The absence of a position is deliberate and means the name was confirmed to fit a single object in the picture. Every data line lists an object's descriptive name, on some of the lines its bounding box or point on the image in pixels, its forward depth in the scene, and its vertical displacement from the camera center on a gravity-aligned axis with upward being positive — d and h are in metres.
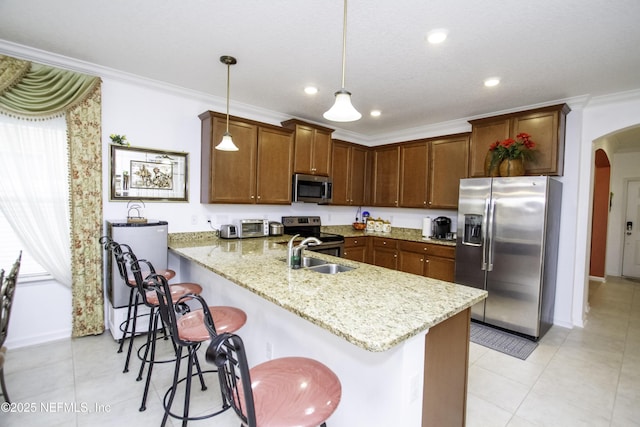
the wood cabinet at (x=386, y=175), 4.80 +0.55
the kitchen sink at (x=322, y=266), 2.29 -0.48
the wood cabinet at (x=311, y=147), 4.08 +0.83
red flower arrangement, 3.26 +0.71
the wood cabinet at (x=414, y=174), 4.42 +0.54
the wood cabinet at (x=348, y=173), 4.71 +0.56
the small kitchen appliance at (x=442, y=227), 4.27 -0.26
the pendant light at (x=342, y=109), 1.67 +0.55
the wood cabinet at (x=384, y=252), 4.39 -0.69
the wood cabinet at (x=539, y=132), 3.25 +0.94
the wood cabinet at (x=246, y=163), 3.40 +0.50
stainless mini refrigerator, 2.70 -0.51
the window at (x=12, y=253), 2.58 -0.51
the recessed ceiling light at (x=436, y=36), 2.10 +1.26
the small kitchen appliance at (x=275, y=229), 4.00 -0.34
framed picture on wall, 3.02 +0.28
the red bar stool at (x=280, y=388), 0.83 -0.71
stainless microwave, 4.08 +0.24
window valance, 2.42 +0.94
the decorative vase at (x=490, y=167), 3.44 +0.52
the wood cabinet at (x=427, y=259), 3.77 -0.69
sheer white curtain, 2.53 +0.08
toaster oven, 3.60 -0.32
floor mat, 2.85 -1.35
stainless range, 3.95 -0.41
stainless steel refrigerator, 3.05 -0.40
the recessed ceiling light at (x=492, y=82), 2.84 +1.28
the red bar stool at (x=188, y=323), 1.48 -0.71
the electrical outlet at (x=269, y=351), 1.98 -1.00
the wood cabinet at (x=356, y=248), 4.39 -0.64
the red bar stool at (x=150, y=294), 1.92 -0.73
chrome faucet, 2.14 -0.37
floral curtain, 2.54 +0.39
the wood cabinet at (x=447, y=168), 4.02 +0.59
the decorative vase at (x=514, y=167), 3.26 +0.49
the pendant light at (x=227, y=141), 2.62 +0.56
